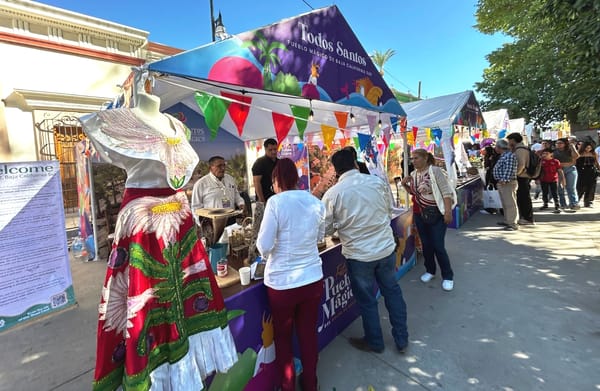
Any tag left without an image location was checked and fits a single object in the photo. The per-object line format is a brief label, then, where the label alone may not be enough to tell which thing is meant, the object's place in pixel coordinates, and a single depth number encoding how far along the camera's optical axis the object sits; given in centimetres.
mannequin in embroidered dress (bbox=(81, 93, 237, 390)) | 129
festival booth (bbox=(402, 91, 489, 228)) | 576
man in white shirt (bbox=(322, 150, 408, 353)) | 216
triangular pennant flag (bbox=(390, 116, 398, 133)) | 449
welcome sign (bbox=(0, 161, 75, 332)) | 291
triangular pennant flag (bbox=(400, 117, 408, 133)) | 446
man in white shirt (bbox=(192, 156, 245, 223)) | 387
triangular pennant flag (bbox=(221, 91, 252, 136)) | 295
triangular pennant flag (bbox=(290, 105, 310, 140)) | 326
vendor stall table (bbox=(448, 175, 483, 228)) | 614
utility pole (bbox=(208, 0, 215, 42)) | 763
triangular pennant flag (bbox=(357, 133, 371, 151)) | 438
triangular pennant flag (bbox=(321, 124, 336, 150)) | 396
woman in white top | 169
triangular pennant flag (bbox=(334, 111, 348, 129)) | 394
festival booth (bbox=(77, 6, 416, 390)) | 186
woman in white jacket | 315
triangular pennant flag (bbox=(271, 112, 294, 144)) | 324
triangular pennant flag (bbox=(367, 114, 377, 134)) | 405
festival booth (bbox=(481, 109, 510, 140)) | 1040
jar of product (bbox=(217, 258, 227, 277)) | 205
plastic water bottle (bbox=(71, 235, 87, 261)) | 512
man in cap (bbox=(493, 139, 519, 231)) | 534
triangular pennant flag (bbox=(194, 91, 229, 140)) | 251
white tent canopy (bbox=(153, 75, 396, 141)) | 286
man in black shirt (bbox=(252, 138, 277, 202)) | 397
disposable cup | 190
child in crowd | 660
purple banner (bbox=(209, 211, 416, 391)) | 176
